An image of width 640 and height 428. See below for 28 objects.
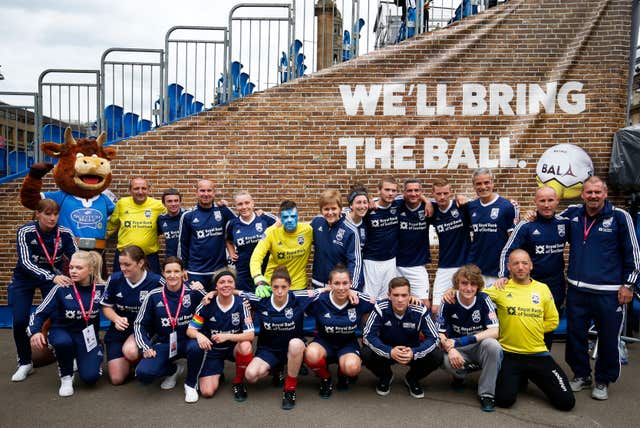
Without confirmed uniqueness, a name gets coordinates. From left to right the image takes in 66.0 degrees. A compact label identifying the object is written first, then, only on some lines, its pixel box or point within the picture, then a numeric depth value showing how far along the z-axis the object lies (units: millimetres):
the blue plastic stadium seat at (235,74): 7146
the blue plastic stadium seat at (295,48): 7145
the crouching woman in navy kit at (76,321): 4371
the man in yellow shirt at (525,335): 4051
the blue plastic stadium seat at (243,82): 7258
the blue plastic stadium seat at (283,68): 7182
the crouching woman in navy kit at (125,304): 4496
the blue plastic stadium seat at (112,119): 7064
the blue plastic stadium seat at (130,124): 7238
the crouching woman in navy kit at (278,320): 4324
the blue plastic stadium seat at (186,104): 7195
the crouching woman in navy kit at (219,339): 4258
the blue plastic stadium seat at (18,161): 7078
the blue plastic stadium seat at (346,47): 7495
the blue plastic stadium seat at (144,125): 7162
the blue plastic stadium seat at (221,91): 7117
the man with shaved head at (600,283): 4355
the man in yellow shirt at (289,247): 4844
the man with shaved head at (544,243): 4691
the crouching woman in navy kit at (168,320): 4410
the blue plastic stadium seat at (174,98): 7184
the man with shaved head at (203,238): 5633
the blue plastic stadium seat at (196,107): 7164
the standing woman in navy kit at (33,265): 4770
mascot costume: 5637
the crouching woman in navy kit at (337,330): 4258
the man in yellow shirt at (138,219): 5863
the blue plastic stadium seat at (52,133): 7039
